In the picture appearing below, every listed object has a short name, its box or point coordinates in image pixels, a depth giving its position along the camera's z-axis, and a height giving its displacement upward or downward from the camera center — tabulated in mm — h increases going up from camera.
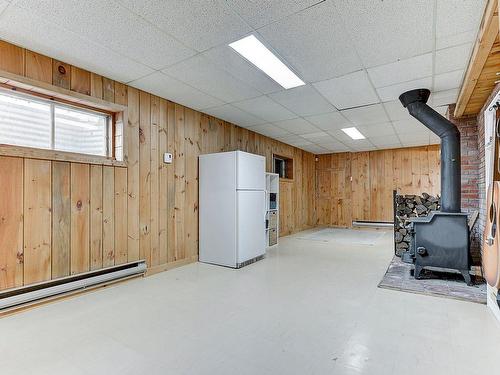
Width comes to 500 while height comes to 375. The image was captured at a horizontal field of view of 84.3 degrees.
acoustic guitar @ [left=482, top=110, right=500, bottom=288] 1810 -301
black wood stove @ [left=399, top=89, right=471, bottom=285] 3242 -457
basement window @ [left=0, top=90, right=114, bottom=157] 2584 +651
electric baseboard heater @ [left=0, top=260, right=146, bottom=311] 2445 -979
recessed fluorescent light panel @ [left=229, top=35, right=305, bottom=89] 2498 +1290
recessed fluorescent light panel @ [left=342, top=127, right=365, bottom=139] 5700 +1187
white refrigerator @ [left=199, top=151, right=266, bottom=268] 4098 -334
